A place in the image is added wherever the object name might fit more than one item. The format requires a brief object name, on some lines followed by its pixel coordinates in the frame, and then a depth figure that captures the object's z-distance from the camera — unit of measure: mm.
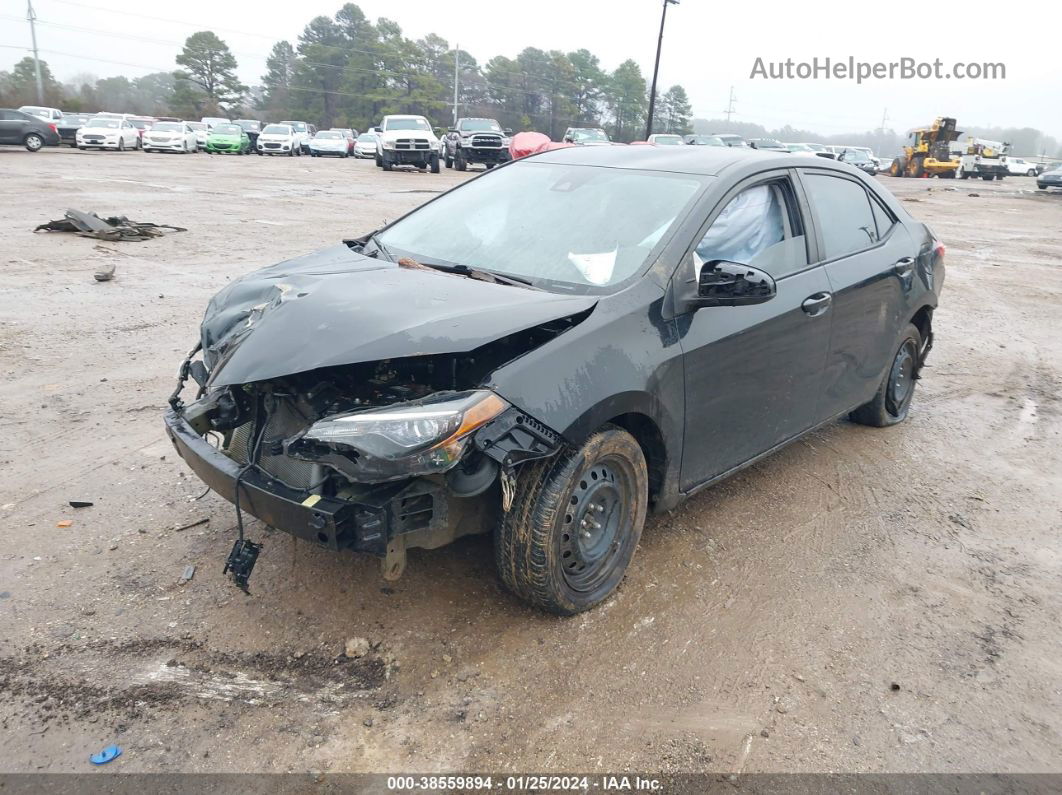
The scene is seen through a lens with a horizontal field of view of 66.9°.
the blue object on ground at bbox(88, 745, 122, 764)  2371
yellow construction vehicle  43188
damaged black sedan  2662
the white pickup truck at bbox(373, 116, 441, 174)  28266
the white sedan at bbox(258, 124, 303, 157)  38062
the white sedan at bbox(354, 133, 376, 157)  39219
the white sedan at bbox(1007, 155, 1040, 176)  58875
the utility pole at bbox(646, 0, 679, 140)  46906
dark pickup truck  30266
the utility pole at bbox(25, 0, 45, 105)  54159
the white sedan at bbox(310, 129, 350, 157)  40062
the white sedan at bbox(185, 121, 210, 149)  37219
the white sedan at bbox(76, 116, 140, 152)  32219
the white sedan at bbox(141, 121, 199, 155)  33500
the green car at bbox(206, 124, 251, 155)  36219
